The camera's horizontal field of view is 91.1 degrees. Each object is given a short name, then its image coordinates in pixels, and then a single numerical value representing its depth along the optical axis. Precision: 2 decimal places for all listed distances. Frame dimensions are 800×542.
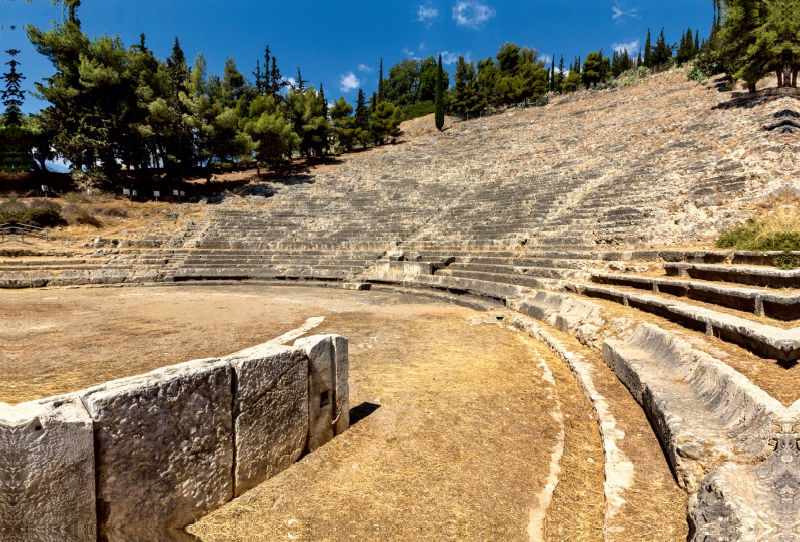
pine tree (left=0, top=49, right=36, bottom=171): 23.91
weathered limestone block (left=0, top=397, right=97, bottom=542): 1.67
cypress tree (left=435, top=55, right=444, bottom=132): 42.11
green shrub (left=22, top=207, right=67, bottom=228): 17.31
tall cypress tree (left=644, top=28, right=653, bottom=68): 47.61
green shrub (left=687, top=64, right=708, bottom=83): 27.84
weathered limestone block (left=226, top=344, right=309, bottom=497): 2.58
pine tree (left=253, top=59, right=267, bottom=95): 42.78
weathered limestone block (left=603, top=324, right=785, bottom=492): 2.34
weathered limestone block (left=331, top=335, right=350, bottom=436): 3.36
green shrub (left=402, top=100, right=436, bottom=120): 54.59
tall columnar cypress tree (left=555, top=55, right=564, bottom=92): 51.33
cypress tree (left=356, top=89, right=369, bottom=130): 46.33
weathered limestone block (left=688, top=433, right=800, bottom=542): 1.70
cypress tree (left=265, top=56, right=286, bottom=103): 42.81
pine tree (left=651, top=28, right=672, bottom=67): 46.16
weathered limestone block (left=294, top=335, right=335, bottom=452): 3.13
